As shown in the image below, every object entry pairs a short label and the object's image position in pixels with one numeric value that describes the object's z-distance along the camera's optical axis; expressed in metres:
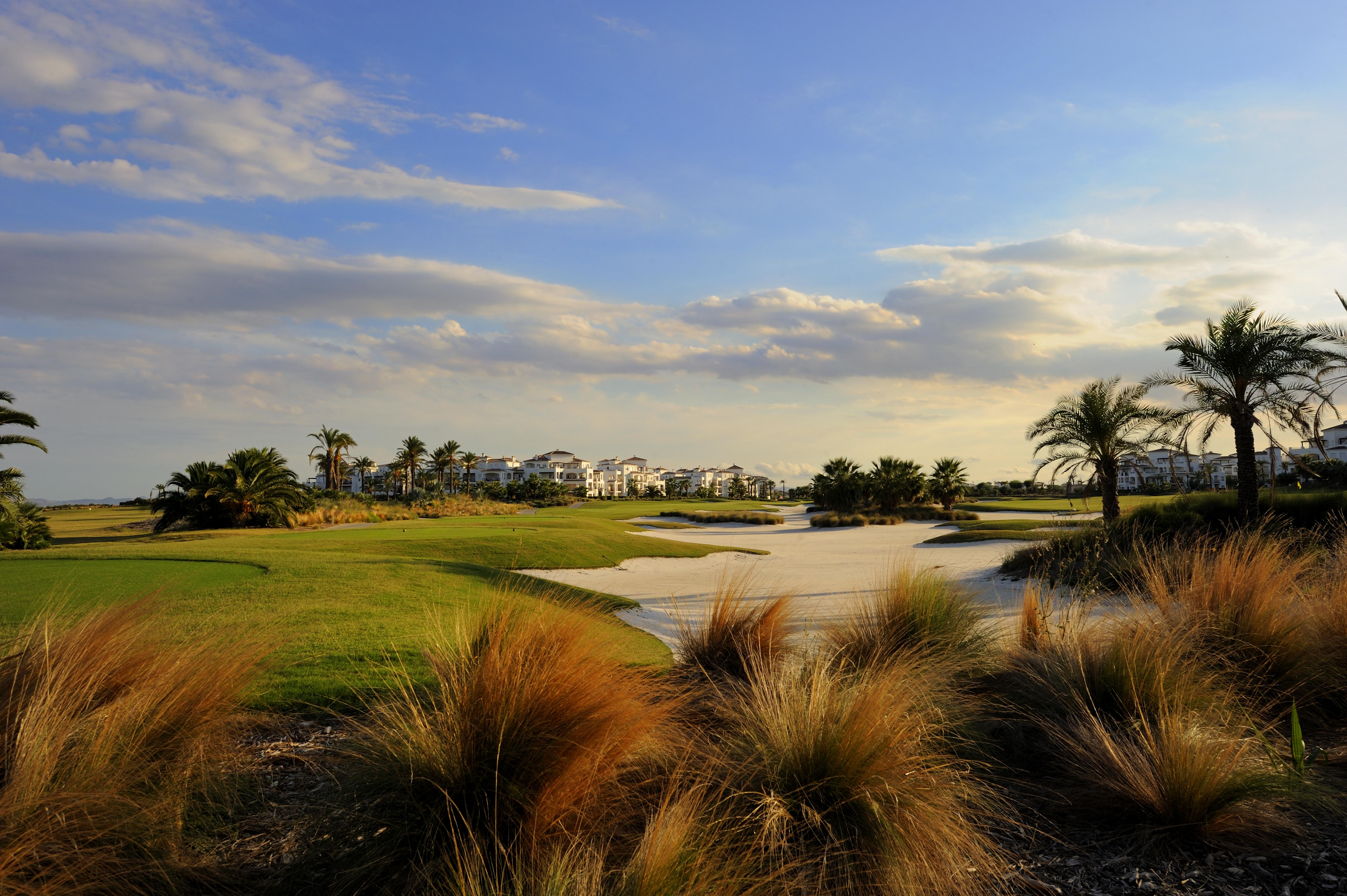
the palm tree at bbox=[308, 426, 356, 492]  69.25
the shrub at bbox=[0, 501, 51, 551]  20.75
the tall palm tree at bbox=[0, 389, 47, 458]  17.95
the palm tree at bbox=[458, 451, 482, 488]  90.88
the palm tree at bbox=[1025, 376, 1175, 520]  22.14
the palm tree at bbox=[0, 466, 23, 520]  18.19
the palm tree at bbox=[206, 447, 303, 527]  30.33
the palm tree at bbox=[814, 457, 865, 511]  52.78
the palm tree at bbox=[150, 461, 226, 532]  30.16
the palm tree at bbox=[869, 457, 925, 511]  51.12
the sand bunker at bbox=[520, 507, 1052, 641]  13.27
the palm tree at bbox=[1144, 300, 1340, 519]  17.77
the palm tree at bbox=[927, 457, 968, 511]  51.69
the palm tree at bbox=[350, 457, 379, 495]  95.44
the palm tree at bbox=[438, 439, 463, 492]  83.81
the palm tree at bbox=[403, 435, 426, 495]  80.31
